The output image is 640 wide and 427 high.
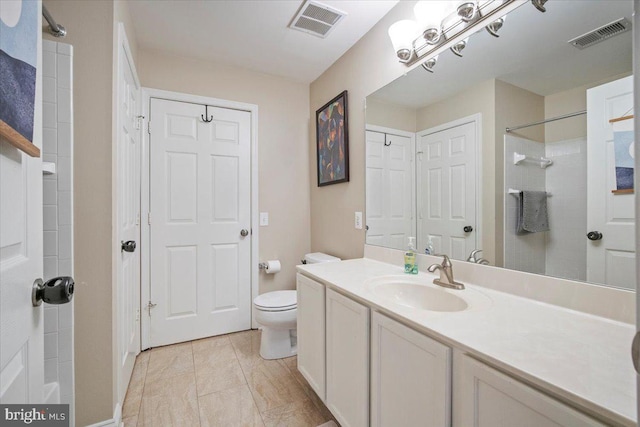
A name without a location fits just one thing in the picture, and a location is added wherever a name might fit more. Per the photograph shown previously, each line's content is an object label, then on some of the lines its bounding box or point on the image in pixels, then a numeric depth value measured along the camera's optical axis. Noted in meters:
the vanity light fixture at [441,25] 1.25
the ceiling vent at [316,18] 1.76
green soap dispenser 1.51
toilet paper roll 2.57
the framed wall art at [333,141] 2.21
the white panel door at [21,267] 0.53
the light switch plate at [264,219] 2.64
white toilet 2.01
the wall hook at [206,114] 2.41
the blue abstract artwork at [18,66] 0.52
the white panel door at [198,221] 2.28
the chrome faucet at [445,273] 1.28
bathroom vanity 0.58
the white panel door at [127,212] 1.51
